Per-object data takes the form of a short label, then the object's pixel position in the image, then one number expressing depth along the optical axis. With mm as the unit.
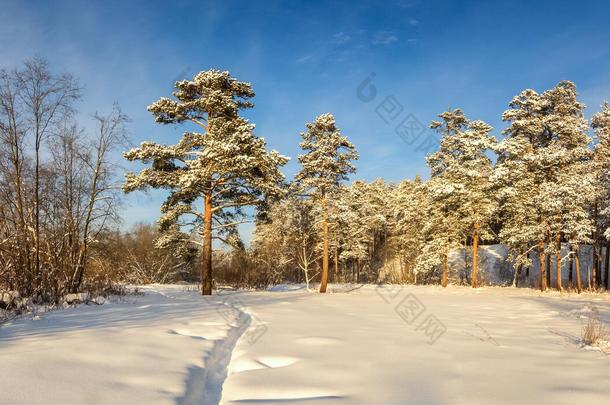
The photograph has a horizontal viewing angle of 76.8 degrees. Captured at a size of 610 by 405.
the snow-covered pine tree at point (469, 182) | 27594
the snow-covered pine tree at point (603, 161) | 26188
